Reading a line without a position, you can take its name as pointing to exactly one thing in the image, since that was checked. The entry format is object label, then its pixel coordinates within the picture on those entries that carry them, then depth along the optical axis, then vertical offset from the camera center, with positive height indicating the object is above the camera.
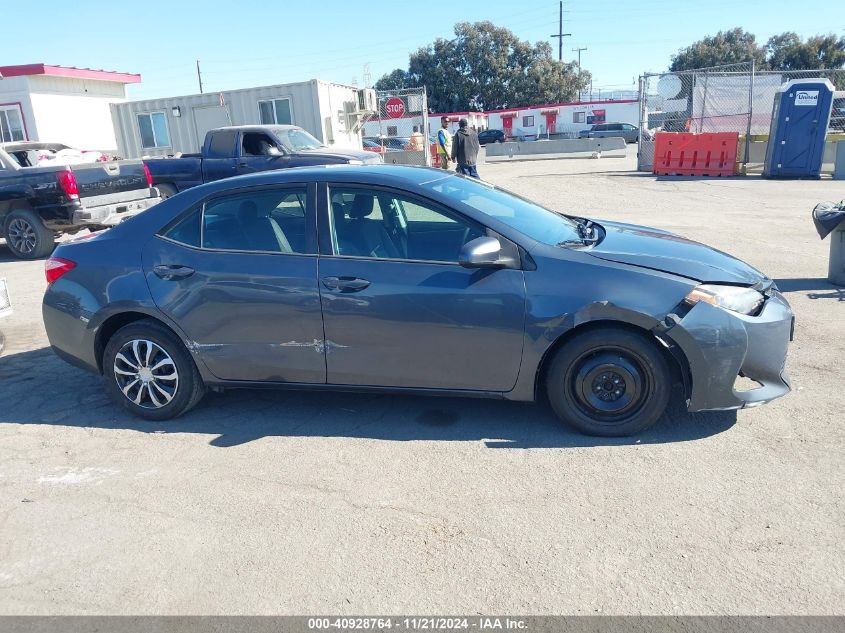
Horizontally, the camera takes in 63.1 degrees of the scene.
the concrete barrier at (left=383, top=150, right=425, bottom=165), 24.38 -1.62
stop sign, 24.38 +0.13
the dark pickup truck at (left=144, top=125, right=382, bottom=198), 13.52 -0.77
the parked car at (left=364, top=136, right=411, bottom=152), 32.22 -1.46
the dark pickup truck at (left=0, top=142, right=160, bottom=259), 10.65 -1.11
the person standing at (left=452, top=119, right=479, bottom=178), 15.05 -0.84
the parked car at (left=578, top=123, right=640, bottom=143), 44.97 -1.99
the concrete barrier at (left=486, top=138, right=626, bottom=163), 34.88 -2.28
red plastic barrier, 19.66 -1.63
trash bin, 7.04 -1.39
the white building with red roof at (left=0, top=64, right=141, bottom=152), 28.34 +0.92
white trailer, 20.03 +0.10
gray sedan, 3.92 -1.11
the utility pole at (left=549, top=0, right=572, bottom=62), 73.66 +6.69
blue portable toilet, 17.70 -0.93
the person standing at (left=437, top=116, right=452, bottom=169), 18.20 -0.83
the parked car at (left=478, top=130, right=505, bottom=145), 52.56 -2.23
